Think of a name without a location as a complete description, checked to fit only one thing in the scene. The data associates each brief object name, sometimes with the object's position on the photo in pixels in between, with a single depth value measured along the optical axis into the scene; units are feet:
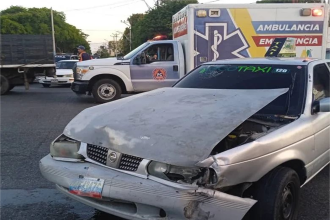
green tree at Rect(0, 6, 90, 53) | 194.51
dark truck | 44.21
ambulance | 32.96
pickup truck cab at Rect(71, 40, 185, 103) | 35.81
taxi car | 8.86
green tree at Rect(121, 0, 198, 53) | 101.81
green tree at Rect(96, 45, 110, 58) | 319.02
